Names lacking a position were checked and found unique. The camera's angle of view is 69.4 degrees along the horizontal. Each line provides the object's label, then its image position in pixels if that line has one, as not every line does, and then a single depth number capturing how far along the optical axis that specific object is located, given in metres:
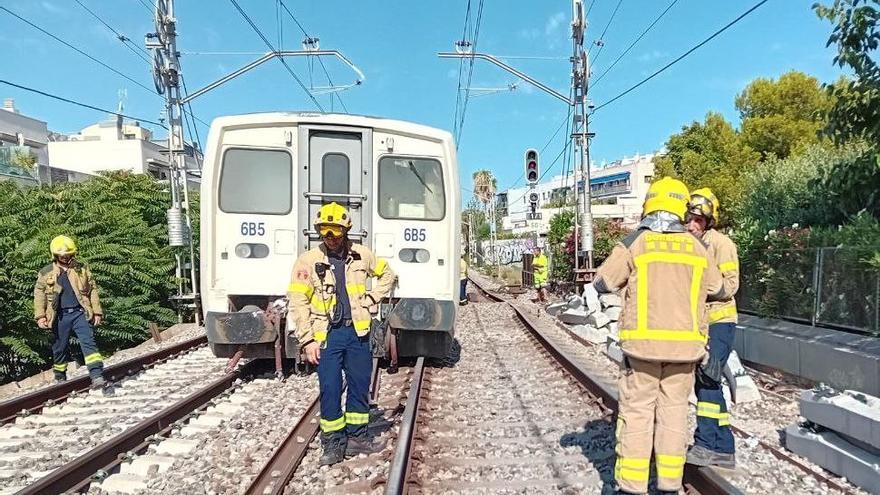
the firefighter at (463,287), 19.05
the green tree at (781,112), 28.17
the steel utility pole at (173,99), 14.75
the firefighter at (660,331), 3.48
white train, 7.57
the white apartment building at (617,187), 73.92
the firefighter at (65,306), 7.48
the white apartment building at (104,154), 51.56
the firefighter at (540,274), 19.92
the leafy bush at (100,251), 9.64
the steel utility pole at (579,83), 17.17
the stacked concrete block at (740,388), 6.67
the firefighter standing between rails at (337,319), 4.73
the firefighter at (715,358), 4.20
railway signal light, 18.94
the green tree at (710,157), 29.92
